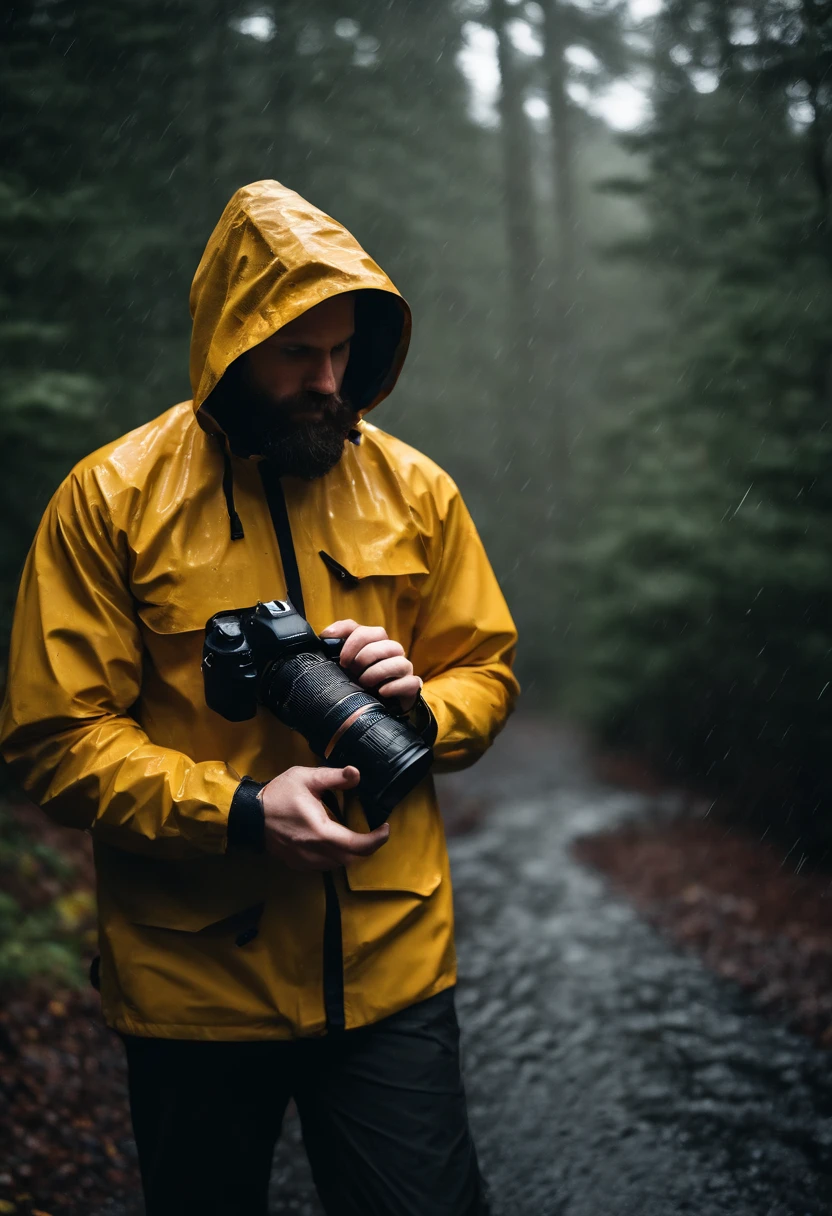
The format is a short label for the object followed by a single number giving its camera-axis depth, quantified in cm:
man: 204
